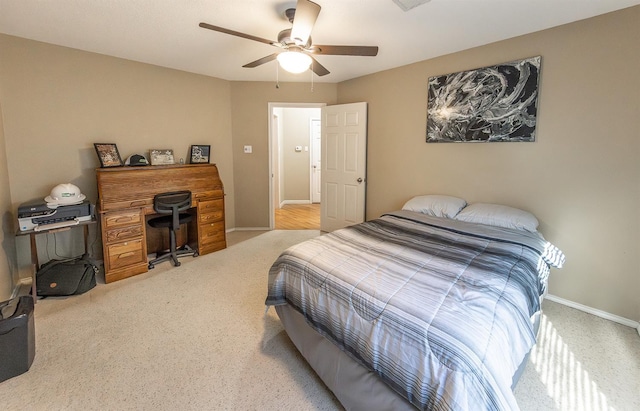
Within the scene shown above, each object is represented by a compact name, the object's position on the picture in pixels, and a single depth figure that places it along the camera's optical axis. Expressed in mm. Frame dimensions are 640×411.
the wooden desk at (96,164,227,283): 3039
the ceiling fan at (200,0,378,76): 1980
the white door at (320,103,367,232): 4324
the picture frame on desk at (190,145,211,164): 4137
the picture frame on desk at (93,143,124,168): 3252
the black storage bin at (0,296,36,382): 1754
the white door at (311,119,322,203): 7121
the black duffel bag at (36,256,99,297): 2721
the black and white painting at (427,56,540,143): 2756
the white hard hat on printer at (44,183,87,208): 2804
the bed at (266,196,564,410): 1158
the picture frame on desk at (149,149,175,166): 3725
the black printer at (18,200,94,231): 2566
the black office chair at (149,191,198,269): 3314
